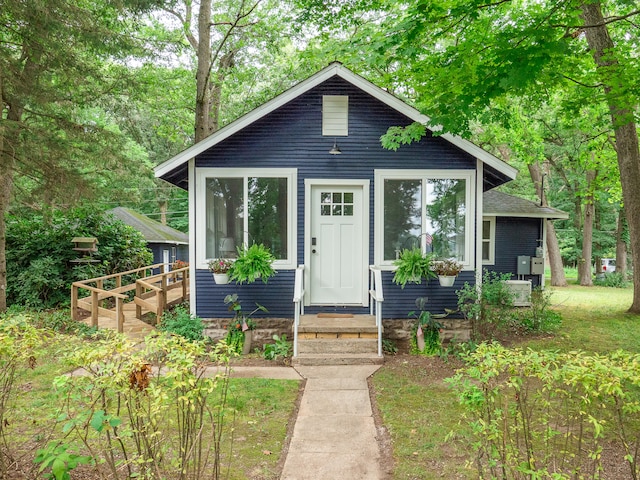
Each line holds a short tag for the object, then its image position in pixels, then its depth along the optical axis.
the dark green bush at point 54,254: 9.74
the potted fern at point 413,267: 6.86
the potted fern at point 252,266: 6.74
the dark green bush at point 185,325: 6.89
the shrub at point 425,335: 6.84
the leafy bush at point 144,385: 2.28
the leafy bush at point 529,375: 2.18
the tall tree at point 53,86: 8.21
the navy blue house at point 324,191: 7.32
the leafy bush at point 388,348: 6.91
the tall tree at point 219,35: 12.02
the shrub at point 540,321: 8.27
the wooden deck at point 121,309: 7.76
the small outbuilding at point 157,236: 16.95
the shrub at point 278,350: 6.65
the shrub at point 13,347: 2.72
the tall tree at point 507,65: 5.17
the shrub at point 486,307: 7.12
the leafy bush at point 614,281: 18.57
